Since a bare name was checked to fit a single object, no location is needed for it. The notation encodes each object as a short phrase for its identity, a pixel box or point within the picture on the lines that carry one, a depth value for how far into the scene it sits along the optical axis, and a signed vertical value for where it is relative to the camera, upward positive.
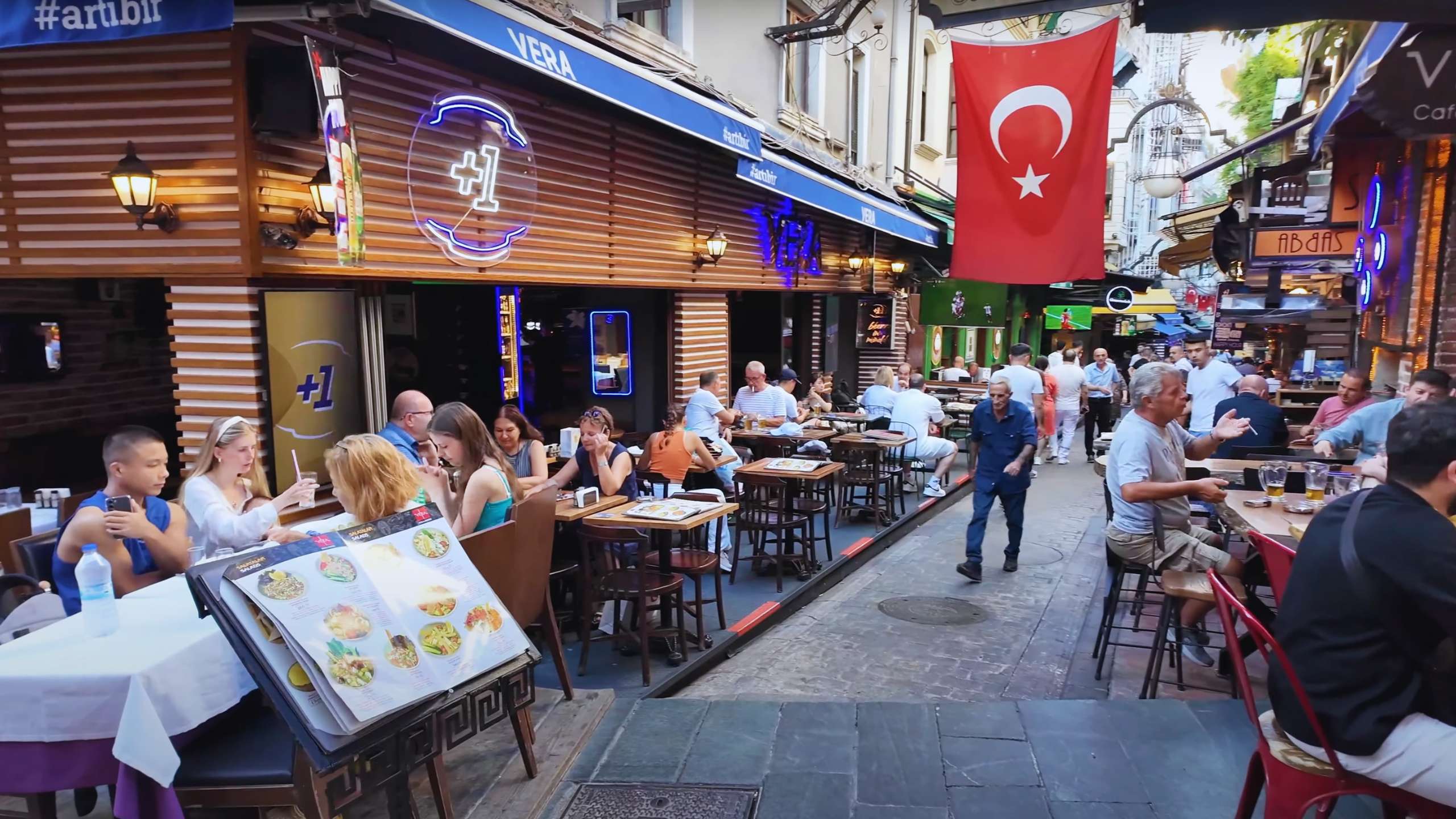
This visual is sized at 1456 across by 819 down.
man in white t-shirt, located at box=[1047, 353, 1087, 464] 14.07 -1.22
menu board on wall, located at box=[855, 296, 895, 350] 15.84 +0.09
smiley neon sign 6.19 +1.19
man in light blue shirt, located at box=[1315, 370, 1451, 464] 6.53 -0.83
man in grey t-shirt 4.86 -0.93
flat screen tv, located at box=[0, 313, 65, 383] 7.11 -0.19
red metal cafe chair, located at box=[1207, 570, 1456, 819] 2.50 -1.39
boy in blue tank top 3.52 -0.88
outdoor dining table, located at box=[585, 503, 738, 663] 5.28 -1.27
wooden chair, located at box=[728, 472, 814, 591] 7.19 -1.77
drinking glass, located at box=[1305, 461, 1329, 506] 4.48 -0.83
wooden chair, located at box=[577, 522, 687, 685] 5.13 -1.70
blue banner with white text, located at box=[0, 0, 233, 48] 4.20 +1.58
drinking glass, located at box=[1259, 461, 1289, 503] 4.59 -0.83
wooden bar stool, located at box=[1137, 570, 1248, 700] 4.58 -1.56
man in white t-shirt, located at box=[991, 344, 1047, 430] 10.84 -0.65
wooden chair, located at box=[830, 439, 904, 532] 9.12 -1.68
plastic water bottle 2.80 -0.94
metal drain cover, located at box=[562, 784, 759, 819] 3.53 -2.07
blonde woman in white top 3.90 -0.83
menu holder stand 2.54 -1.43
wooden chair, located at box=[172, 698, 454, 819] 2.67 -1.47
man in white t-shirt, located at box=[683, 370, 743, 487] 8.52 -0.94
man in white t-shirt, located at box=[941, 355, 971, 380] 16.91 -0.91
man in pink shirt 7.44 -0.68
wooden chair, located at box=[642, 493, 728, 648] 5.62 -1.66
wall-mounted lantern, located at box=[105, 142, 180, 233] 4.86 +0.84
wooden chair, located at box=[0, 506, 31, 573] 4.54 -1.13
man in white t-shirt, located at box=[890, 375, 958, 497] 10.91 -1.31
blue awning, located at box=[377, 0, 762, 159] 4.94 +1.88
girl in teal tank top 4.58 -0.83
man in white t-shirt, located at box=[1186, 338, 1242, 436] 10.45 -0.77
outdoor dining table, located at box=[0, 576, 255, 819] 2.54 -1.22
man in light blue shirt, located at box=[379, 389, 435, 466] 5.61 -0.67
